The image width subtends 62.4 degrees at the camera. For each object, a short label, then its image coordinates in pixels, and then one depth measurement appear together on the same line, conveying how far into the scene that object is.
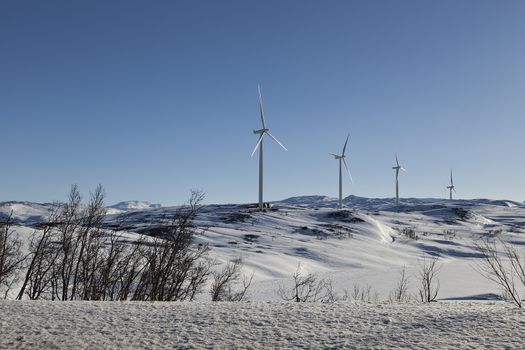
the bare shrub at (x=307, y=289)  21.82
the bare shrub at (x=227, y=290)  19.08
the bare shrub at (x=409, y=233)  55.55
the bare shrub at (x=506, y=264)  14.15
